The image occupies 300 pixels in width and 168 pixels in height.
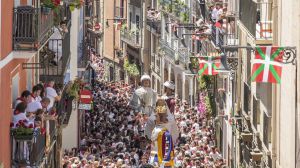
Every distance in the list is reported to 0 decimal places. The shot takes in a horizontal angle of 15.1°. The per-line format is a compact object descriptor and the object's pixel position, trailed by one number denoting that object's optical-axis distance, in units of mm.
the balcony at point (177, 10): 73188
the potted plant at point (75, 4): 31566
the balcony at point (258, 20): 32469
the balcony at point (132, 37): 88012
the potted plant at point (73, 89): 40791
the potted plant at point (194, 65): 60781
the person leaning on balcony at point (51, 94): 31078
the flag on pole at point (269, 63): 23906
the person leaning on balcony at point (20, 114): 24750
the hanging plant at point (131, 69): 88062
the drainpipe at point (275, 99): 30141
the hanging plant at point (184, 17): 72500
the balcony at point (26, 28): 24609
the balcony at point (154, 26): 82250
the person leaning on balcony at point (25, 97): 25470
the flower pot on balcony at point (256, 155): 34188
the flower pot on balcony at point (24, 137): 24391
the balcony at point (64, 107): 36231
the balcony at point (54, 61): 33062
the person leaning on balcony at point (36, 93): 26884
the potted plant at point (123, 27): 91800
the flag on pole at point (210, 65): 41156
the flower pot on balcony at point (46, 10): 28325
